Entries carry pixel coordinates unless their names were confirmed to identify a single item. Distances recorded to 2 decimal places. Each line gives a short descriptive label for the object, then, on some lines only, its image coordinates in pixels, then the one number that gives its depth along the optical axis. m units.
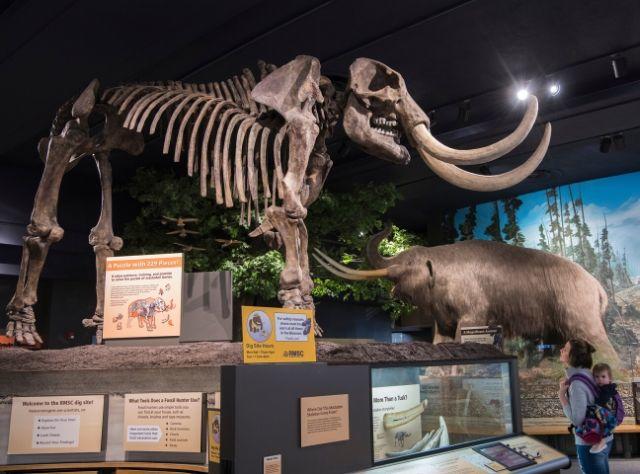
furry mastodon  6.32
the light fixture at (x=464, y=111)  5.94
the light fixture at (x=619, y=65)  5.09
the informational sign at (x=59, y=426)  3.27
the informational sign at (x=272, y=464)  2.17
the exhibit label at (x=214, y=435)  2.37
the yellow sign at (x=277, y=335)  2.30
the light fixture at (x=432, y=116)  6.18
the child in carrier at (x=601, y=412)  3.56
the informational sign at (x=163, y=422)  3.09
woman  3.61
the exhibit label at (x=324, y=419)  2.33
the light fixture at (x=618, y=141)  6.22
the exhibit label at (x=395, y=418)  2.69
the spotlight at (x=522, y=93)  5.47
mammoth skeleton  3.70
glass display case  2.73
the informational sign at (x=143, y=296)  3.56
